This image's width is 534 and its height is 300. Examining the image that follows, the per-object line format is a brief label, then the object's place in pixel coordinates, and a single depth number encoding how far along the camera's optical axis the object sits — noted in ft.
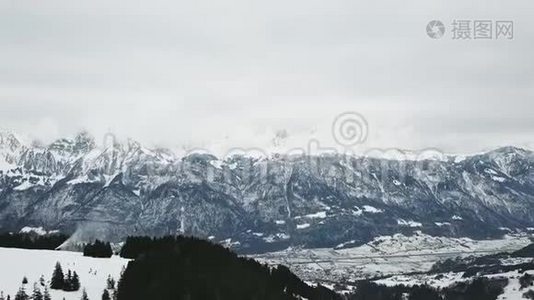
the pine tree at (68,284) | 586.86
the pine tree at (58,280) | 586.45
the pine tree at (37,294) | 544.46
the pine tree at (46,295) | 547.90
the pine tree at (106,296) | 565.37
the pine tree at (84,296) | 557.74
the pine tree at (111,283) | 593.83
